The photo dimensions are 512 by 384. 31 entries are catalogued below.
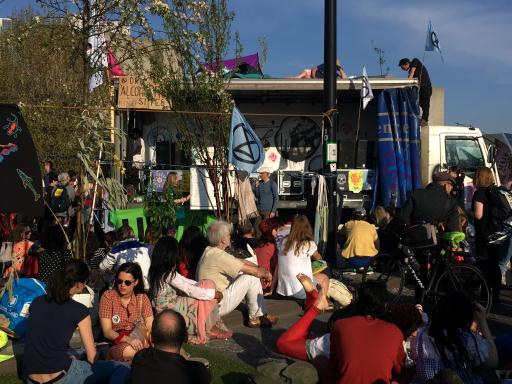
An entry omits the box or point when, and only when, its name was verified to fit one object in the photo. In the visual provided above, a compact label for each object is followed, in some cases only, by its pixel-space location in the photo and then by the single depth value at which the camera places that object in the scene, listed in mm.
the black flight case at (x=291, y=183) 15430
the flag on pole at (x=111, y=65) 8422
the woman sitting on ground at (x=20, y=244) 8578
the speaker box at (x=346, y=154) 16719
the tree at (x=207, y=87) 12945
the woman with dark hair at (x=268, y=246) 9906
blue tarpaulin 15445
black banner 7059
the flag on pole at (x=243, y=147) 11141
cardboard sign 13474
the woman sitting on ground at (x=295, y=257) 8875
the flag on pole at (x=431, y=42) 16406
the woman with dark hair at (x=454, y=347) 5238
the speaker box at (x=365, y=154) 16750
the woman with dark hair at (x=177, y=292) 7422
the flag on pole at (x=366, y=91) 15023
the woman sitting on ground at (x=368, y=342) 4914
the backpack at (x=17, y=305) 7340
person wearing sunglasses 6629
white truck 15484
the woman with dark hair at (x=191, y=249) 8898
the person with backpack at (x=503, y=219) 9344
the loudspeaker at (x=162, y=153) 16844
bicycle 8531
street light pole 11289
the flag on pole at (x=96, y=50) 8062
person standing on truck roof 16422
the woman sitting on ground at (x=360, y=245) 10805
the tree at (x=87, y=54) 7883
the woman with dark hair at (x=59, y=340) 5562
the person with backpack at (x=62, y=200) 13719
